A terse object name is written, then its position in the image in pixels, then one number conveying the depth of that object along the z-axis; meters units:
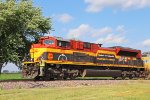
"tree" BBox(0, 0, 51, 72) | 28.91
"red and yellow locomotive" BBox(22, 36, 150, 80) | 28.10
